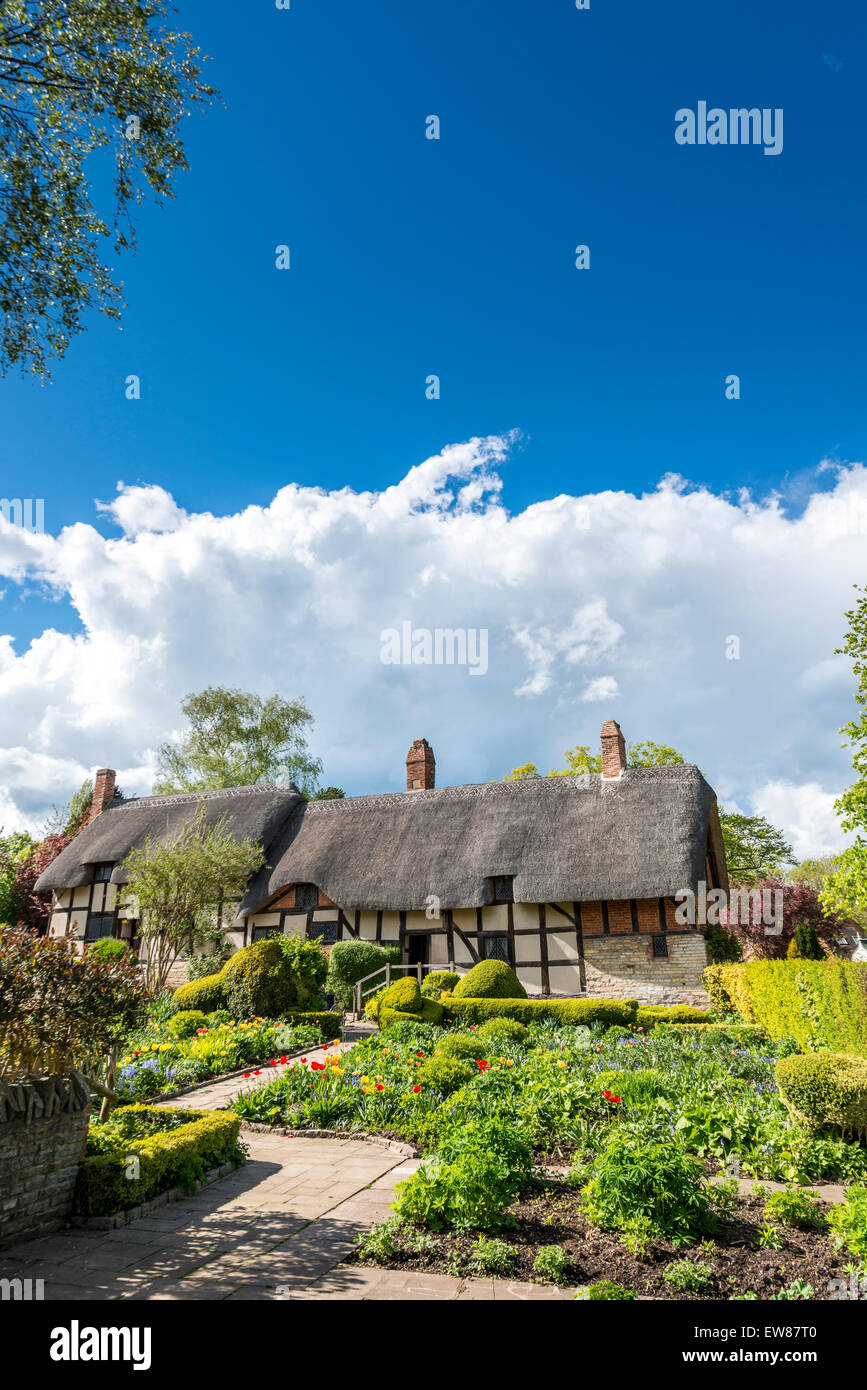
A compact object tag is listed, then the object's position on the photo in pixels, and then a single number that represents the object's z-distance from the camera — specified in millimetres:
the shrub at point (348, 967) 16047
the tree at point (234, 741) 31484
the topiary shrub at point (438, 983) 15627
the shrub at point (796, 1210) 4629
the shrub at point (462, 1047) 9336
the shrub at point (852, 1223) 3828
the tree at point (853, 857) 11992
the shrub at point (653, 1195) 4379
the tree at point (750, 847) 27359
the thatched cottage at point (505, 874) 17734
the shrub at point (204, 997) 13555
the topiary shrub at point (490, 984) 14383
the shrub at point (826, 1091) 6000
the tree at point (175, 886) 18078
